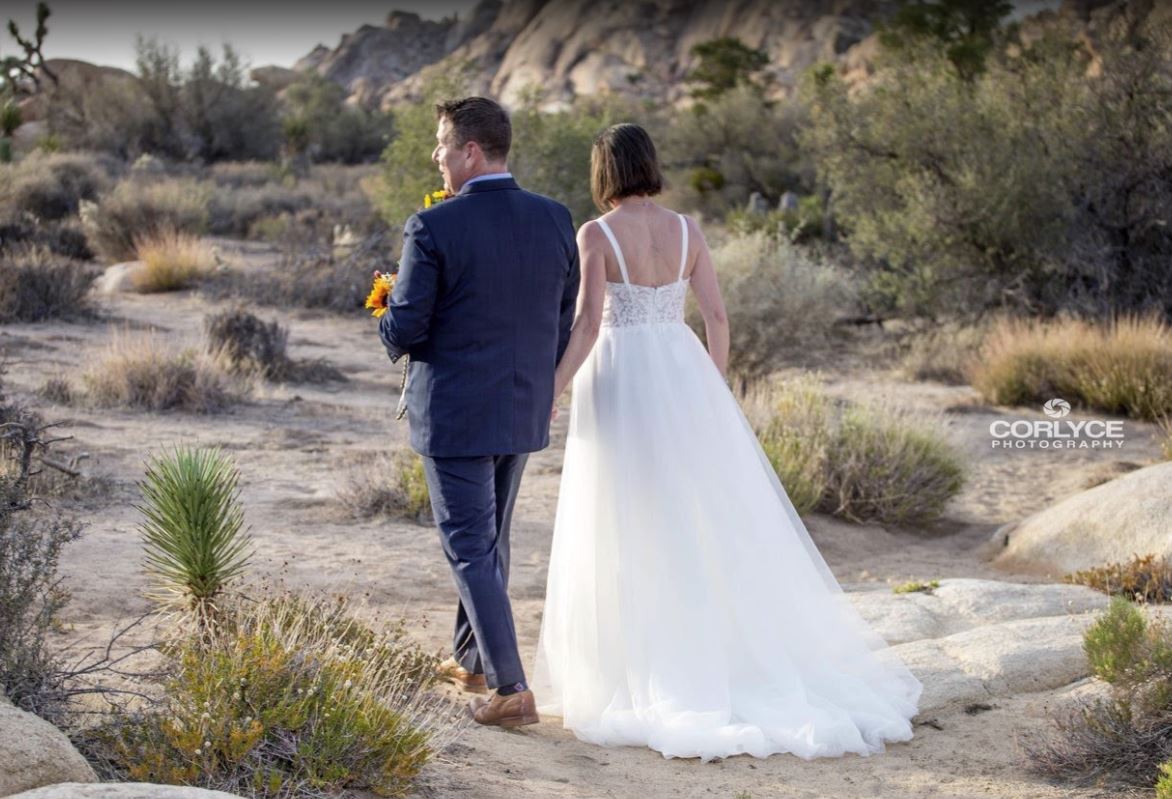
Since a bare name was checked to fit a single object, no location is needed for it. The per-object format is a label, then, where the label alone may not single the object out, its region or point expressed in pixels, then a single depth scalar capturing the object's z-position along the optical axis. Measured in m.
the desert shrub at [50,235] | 17.38
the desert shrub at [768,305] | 12.66
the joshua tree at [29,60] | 44.97
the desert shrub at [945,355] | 13.22
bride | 4.63
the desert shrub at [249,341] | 11.79
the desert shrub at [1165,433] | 8.72
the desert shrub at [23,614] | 3.64
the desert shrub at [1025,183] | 13.99
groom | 4.13
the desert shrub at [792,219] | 19.55
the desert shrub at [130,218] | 18.25
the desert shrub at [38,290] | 13.55
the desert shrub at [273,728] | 3.42
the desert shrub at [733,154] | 27.19
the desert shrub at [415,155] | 17.59
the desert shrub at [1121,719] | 4.16
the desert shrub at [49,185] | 20.27
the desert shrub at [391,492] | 7.97
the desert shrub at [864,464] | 8.52
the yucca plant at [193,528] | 4.73
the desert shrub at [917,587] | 6.24
